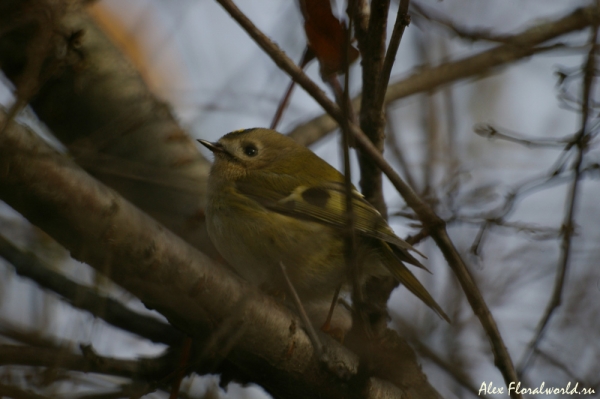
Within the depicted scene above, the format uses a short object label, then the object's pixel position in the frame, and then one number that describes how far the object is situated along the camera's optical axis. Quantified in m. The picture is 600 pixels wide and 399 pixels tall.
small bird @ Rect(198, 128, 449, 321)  2.94
